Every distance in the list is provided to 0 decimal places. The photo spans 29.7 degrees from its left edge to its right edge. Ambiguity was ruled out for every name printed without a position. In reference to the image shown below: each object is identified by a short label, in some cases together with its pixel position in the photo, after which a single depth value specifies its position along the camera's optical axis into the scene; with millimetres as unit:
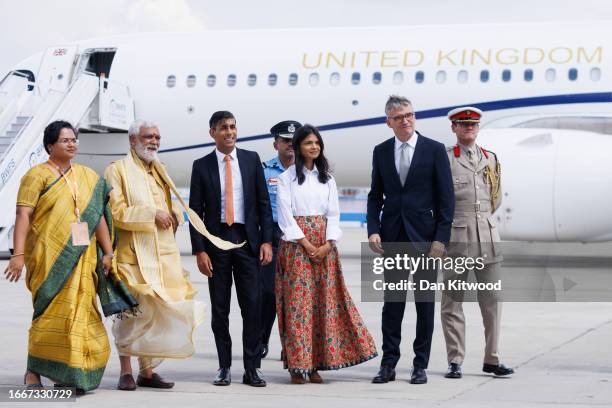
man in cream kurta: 7113
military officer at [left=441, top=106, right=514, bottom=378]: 7625
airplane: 15430
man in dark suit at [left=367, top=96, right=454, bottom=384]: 7480
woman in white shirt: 7402
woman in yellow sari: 6812
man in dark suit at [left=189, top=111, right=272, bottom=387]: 7496
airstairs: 17703
